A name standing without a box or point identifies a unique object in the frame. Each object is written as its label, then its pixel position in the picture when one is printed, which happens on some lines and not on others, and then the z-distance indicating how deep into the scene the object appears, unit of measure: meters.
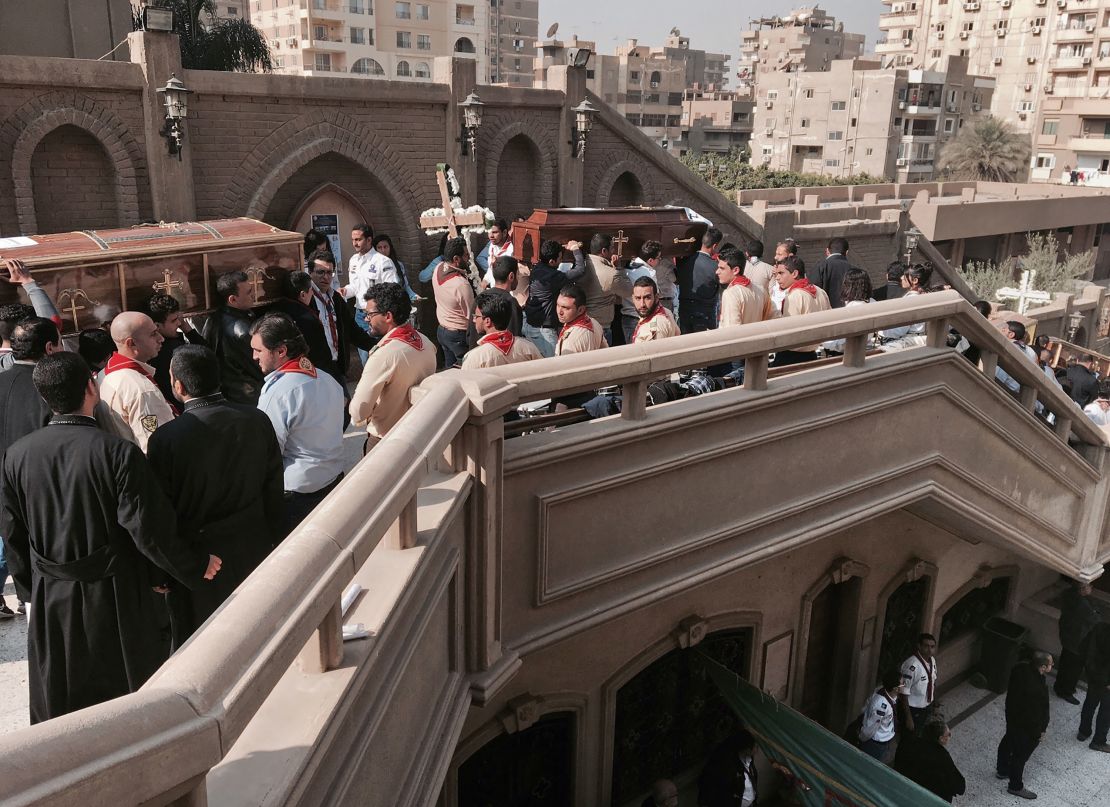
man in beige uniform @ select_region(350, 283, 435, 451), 4.91
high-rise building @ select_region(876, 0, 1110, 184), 60.62
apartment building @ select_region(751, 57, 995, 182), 62.59
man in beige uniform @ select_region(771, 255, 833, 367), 7.13
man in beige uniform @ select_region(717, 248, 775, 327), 6.96
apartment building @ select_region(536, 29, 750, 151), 85.19
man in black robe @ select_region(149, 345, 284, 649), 3.81
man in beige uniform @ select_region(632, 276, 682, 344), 6.08
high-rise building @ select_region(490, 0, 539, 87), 107.69
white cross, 18.89
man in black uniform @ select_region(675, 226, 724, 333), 9.38
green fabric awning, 6.54
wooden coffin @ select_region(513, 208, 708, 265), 9.38
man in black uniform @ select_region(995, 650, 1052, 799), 8.54
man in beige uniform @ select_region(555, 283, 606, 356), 5.89
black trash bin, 10.23
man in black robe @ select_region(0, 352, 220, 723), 3.53
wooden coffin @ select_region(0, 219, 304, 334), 5.96
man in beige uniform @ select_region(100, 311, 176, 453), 4.56
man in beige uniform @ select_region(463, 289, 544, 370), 5.18
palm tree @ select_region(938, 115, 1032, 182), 58.28
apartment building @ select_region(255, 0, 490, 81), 67.62
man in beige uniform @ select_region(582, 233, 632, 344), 8.41
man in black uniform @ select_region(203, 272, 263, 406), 6.04
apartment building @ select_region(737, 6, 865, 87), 106.31
